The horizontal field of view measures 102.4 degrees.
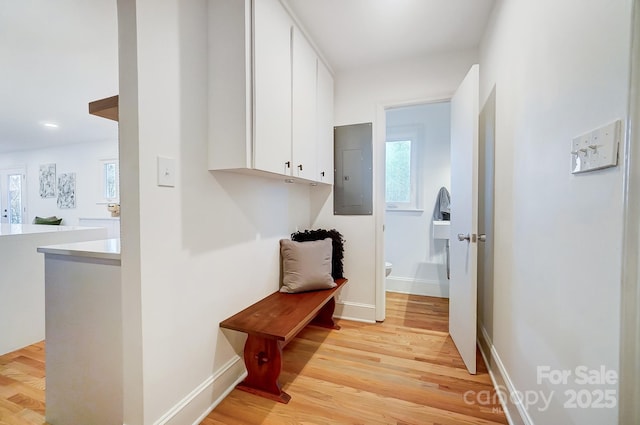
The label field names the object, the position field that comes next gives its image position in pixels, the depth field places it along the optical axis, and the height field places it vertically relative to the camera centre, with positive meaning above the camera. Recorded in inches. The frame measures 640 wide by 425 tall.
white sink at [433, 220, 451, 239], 115.0 -10.2
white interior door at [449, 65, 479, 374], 67.5 -3.2
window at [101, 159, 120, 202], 199.0 +20.0
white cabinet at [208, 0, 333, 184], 52.8 +26.6
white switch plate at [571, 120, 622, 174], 26.1 +6.6
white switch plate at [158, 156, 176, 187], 45.3 +6.2
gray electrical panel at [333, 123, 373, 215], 99.7 +14.7
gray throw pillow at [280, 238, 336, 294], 83.6 -20.3
